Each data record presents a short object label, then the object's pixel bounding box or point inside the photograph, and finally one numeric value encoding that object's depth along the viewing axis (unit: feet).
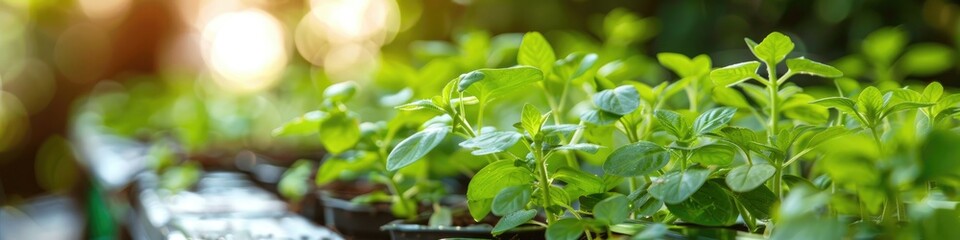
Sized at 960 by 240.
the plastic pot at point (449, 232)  2.02
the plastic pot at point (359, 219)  2.73
